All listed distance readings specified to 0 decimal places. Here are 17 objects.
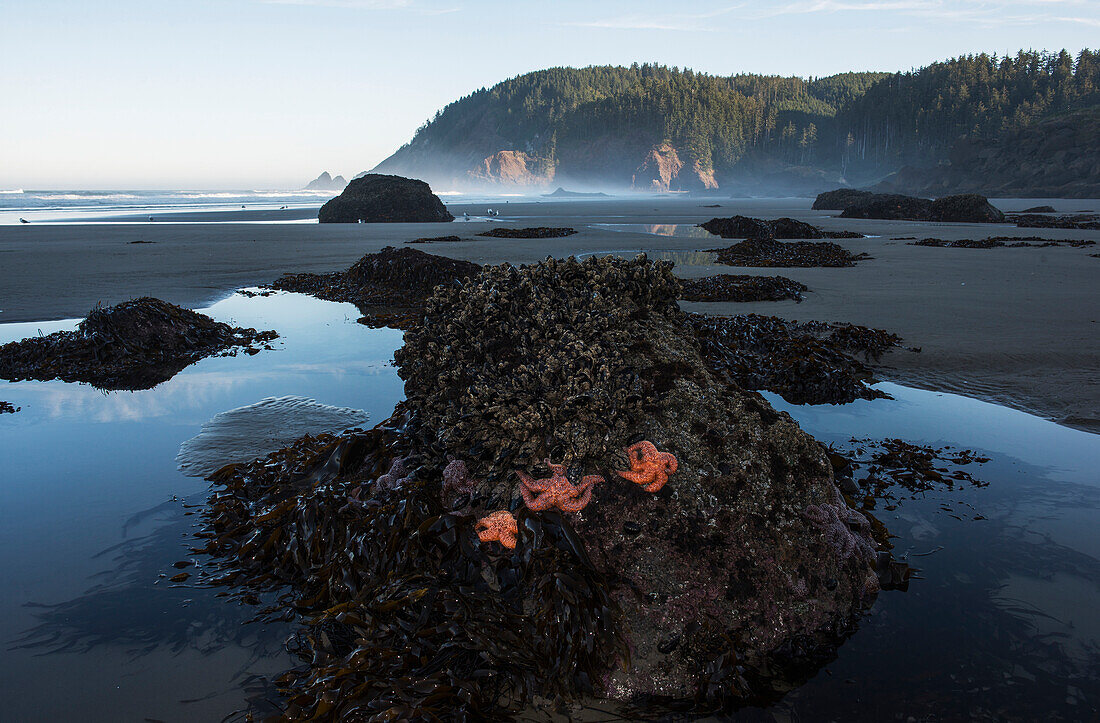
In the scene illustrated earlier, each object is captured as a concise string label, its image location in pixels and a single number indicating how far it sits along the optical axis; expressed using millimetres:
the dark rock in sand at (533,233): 22406
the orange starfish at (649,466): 2707
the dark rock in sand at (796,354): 5434
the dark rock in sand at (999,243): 17625
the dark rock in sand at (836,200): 40122
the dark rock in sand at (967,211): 28531
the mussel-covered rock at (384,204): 32125
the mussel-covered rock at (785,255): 14508
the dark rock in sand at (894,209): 31973
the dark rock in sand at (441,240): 20295
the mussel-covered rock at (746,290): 10016
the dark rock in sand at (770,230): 22172
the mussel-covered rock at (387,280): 11094
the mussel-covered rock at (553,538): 2250
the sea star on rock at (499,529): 2641
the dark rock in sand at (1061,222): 23928
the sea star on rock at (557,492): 2672
